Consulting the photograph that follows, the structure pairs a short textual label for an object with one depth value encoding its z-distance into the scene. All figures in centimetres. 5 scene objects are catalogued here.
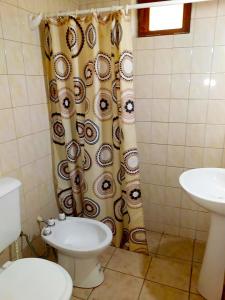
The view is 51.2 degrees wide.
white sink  136
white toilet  108
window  174
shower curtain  160
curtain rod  139
